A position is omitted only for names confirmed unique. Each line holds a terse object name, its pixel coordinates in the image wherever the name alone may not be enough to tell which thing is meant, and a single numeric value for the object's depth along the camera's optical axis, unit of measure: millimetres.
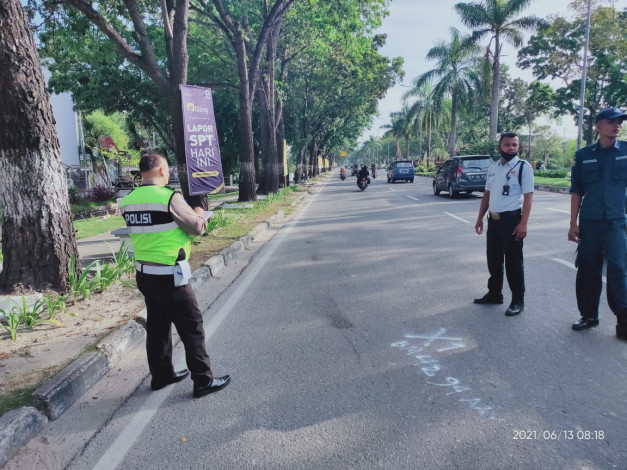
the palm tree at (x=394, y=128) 70000
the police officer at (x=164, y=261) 3289
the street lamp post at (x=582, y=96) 22281
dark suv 17812
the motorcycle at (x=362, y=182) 25938
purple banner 10211
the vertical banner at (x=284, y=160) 25572
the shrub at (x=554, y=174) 30406
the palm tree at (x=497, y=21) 31344
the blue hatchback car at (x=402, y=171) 33653
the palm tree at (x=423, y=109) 45453
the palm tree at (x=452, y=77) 39575
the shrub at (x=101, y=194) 20219
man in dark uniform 4125
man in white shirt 4887
